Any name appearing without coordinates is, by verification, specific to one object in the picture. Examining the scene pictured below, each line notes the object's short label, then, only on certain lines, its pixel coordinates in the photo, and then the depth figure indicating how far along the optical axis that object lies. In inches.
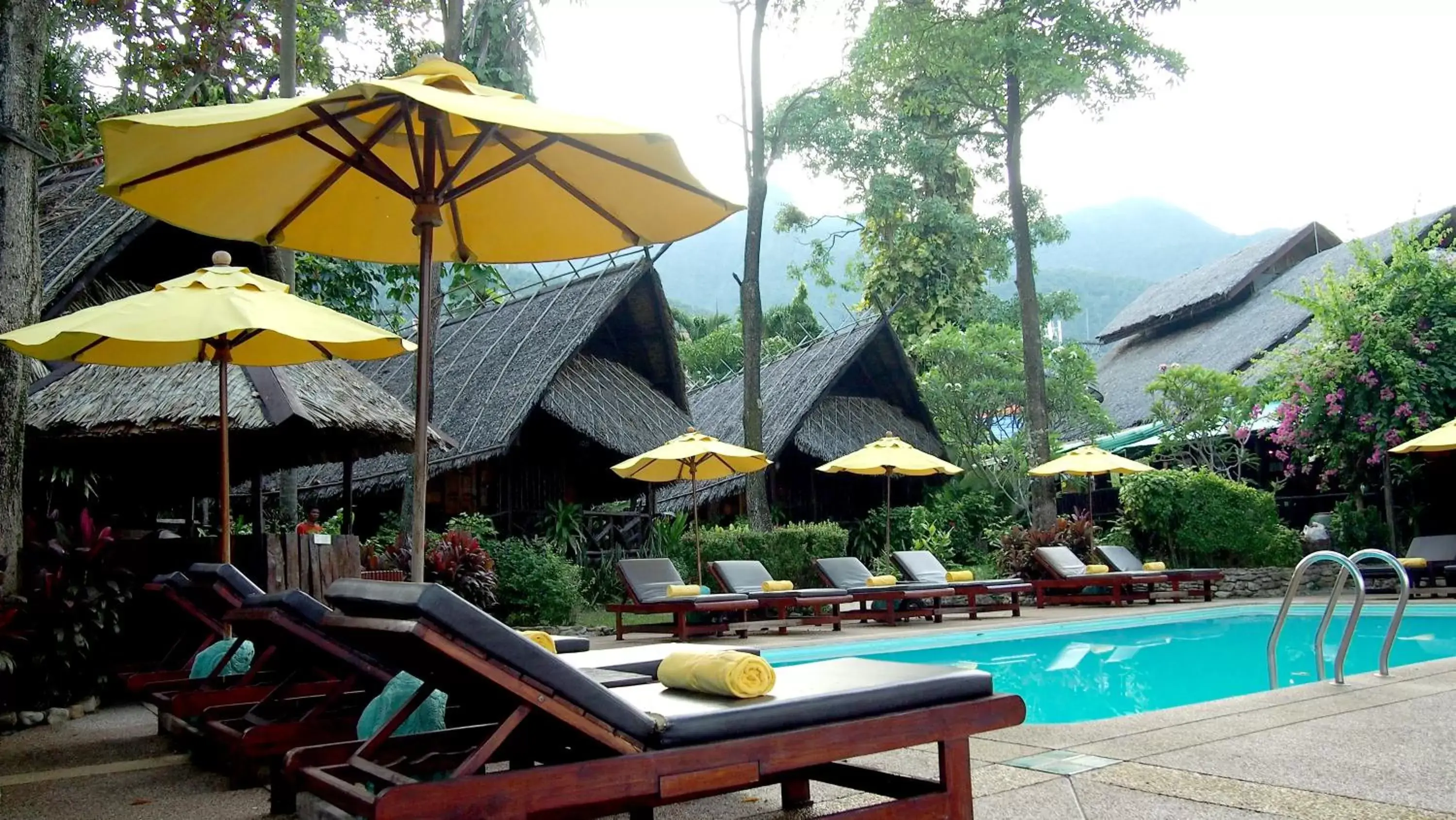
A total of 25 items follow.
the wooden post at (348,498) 347.9
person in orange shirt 310.5
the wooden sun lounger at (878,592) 393.7
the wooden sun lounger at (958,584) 415.7
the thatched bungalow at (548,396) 489.1
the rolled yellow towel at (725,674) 91.7
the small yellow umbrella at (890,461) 471.2
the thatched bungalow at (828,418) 649.6
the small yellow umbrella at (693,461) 402.0
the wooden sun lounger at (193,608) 150.3
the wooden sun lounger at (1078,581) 455.8
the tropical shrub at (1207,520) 530.6
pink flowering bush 514.9
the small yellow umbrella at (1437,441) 445.7
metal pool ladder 185.3
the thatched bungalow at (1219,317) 770.8
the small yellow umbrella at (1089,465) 509.4
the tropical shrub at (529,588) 362.9
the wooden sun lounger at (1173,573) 465.4
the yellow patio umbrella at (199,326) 170.9
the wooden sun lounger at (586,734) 75.5
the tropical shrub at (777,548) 442.6
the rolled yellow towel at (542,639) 129.4
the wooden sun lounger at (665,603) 341.1
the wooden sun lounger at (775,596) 367.2
